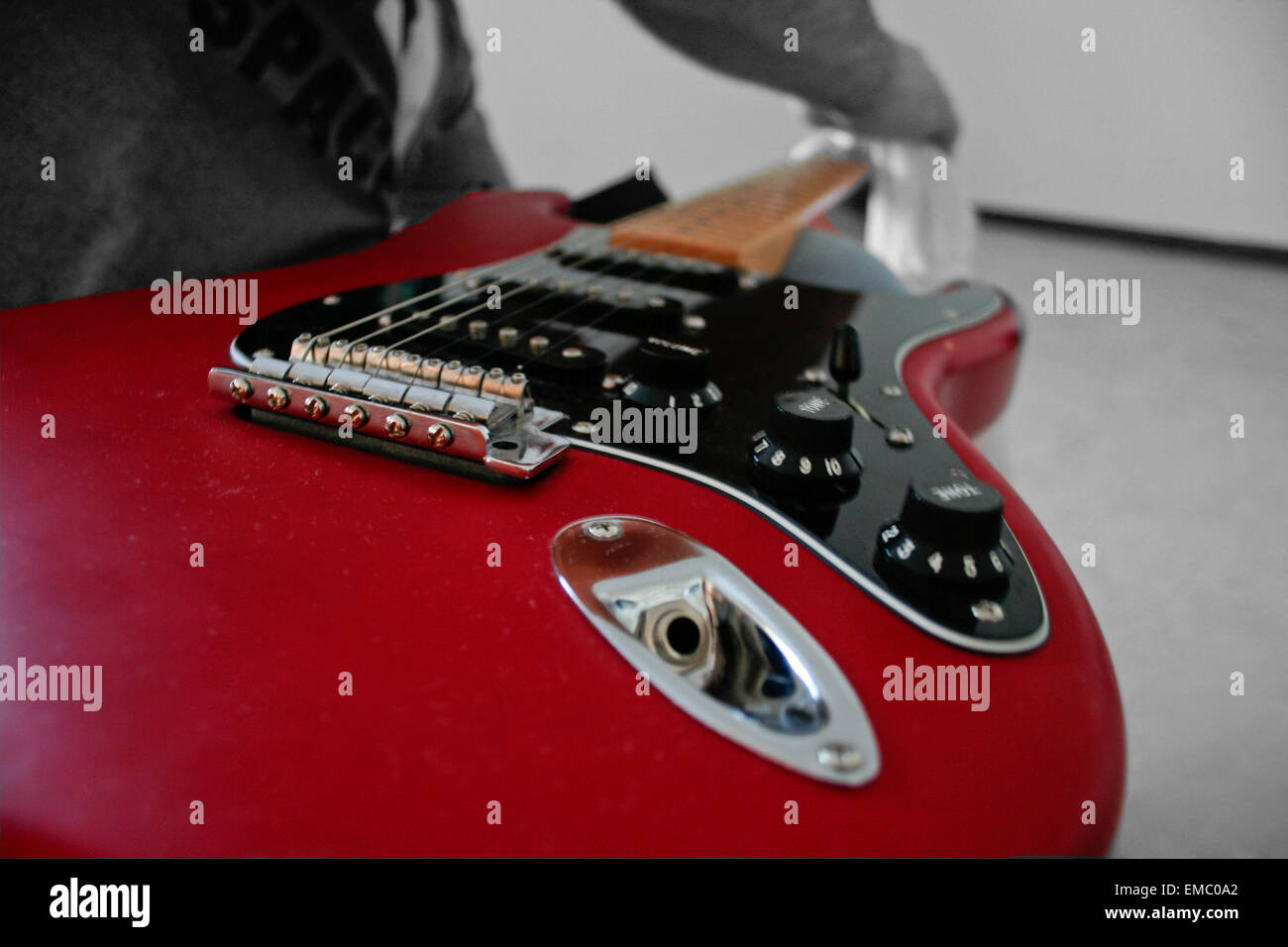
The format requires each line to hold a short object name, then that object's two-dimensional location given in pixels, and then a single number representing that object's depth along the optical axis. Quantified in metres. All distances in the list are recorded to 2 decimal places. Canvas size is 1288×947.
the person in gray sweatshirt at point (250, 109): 0.62
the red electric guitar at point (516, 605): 0.25
